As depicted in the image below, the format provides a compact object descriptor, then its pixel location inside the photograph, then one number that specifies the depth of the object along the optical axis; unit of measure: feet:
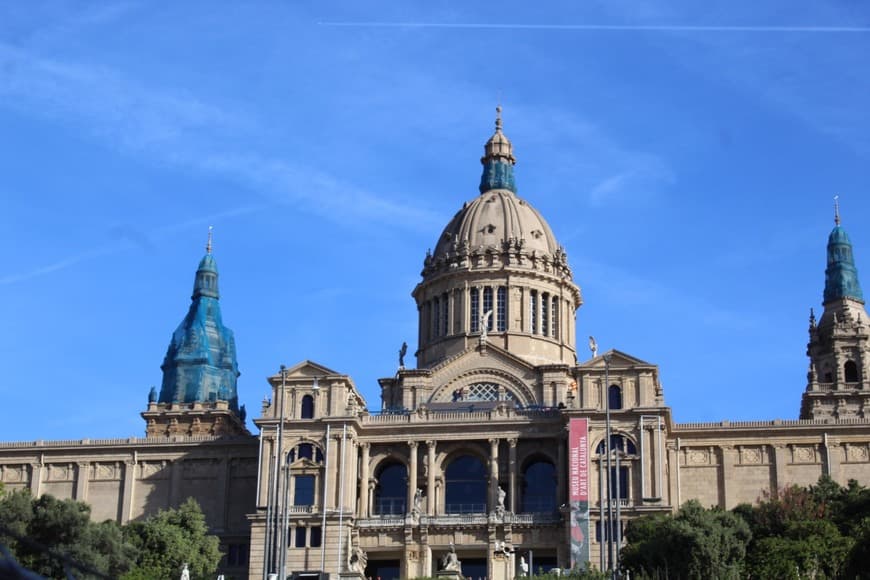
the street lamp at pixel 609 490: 214.48
